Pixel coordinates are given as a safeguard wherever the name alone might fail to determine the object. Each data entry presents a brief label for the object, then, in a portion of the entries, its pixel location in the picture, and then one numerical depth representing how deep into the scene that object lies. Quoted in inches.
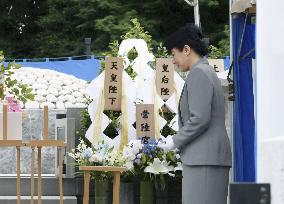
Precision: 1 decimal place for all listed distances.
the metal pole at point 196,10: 720.1
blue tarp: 738.2
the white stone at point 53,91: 539.5
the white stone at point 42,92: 534.3
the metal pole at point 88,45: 916.5
